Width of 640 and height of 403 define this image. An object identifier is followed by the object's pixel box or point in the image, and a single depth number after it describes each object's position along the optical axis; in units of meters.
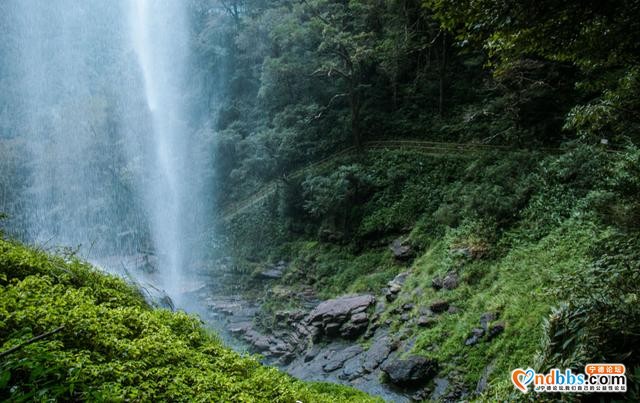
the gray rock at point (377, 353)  8.80
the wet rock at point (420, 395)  7.12
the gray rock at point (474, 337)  7.51
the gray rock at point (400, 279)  11.34
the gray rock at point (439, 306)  9.04
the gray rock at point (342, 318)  10.61
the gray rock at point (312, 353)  10.44
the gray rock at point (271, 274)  16.45
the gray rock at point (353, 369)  8.74
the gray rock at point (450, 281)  9.49
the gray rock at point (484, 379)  6.38
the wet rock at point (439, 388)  6.96
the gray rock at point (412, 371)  7.47
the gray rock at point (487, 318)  7.52
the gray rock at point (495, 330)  7.14
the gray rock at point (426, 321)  8.85
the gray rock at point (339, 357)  9.41
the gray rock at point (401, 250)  12.73
